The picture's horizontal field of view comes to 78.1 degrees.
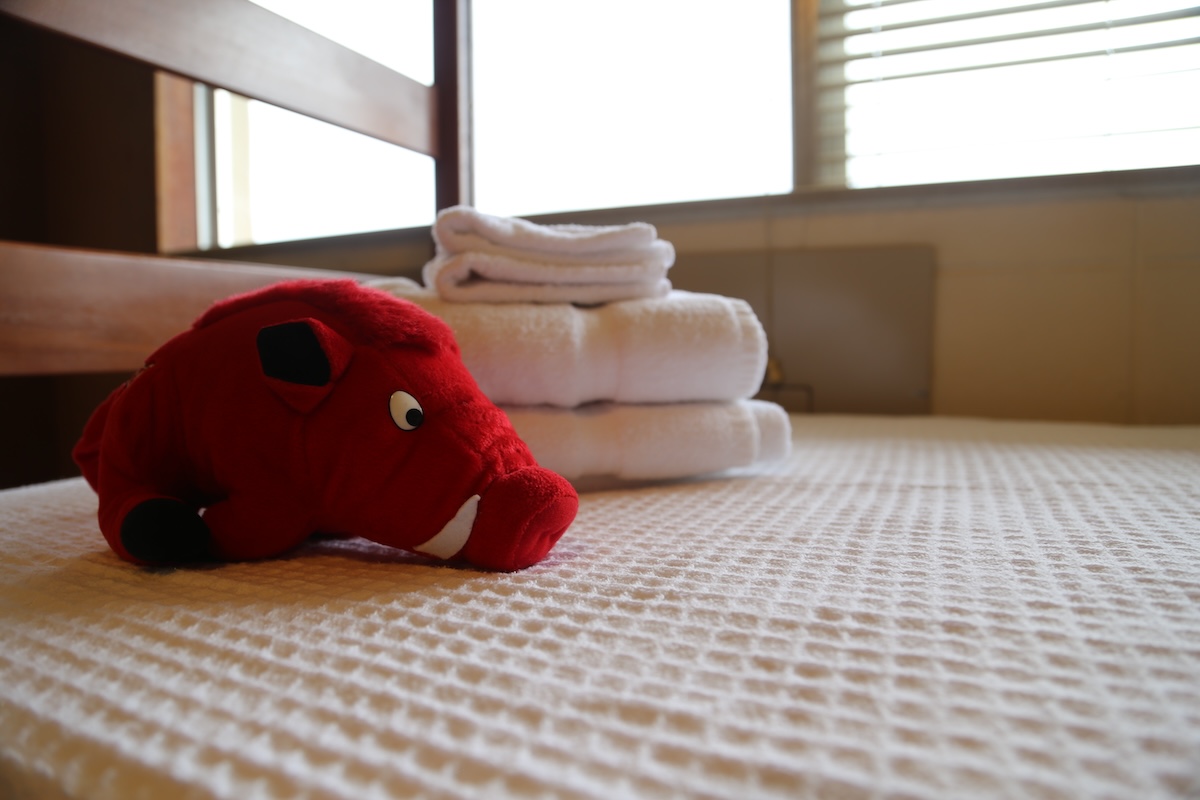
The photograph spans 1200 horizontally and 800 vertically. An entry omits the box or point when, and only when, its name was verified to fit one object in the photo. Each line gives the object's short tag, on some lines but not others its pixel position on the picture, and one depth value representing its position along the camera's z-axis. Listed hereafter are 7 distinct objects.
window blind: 1.23
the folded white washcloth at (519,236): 0.74
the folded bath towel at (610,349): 0.69
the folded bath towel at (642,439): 0.70
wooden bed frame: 0.73
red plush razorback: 0.45
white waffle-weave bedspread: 0.23
